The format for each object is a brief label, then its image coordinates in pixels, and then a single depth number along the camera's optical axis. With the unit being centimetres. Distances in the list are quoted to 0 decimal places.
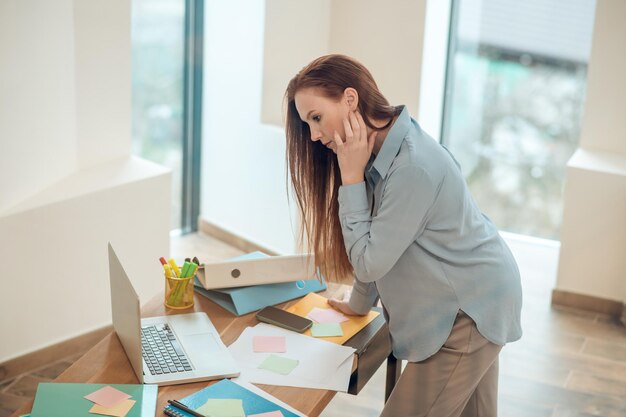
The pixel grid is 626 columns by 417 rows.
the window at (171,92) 495
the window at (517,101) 498
